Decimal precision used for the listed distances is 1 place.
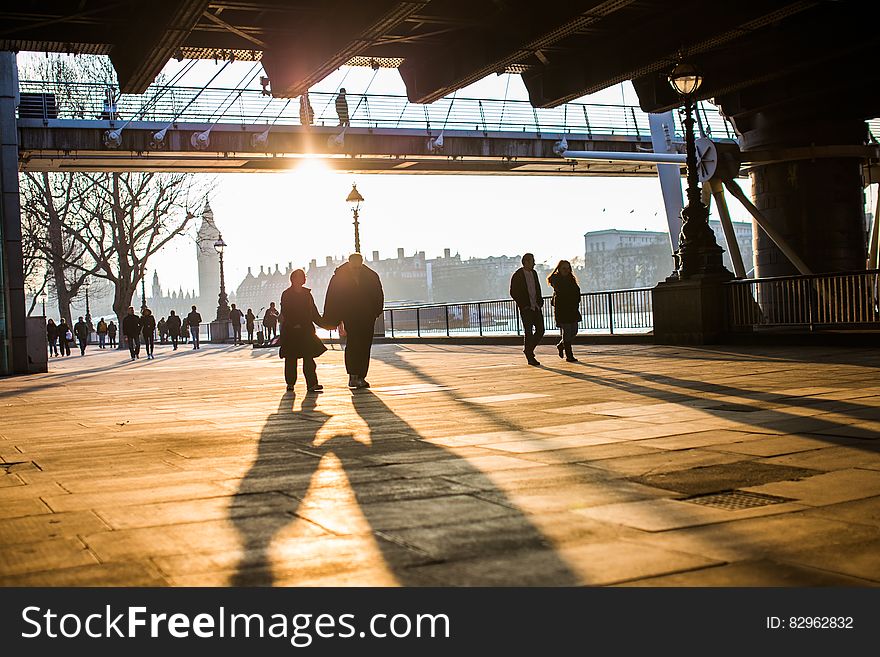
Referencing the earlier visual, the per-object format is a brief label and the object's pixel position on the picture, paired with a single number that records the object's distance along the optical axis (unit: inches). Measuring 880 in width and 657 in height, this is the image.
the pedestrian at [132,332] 1311.1
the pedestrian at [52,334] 1806.1
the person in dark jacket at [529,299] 622.5
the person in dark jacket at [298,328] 502.6
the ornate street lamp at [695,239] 713.6
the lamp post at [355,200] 1306.6
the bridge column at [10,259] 845.2
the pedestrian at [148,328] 1349.7
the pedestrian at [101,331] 2409.0
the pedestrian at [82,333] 1788.1
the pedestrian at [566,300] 624.7
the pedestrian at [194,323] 1835.6
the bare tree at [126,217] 1910.7
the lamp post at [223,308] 2145.4
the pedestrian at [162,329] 2635.6
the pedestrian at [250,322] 1911.5
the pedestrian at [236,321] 1923.2
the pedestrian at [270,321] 1770.4
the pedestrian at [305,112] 1525.6
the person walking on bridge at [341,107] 1533.0
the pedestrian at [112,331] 2332.7
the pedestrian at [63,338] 1779.4
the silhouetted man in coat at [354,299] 481.1
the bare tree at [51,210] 1801.2
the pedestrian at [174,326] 1884.8
